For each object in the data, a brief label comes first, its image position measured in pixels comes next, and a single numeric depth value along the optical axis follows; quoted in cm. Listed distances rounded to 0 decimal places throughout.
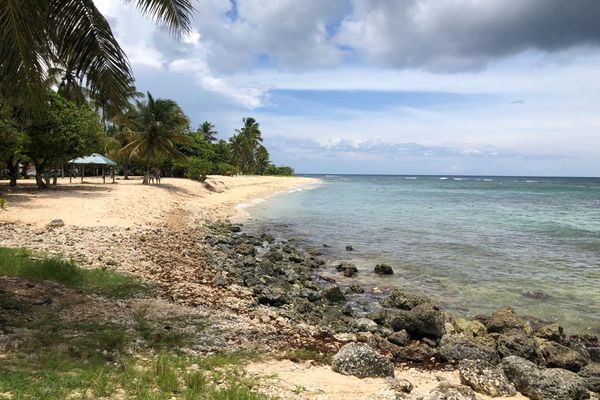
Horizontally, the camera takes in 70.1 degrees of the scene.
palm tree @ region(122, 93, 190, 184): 3900
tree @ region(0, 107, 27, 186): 2066
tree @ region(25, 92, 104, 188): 2586
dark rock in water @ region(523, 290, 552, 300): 1336
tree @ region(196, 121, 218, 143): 8519
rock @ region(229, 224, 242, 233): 2379
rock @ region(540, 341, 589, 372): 856
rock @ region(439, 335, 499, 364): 823
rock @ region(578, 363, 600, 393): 755
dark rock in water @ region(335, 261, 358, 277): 1558
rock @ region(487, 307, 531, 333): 1017
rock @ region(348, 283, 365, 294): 1343
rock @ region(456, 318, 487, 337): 997
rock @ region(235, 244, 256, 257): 1772
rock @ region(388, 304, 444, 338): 966
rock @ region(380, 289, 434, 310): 1185
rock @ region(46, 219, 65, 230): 1603
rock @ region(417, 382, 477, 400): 548
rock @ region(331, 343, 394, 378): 667
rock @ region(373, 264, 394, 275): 1575
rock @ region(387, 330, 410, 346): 926
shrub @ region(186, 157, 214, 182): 5069
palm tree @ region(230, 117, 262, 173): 8869
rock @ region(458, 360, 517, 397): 675
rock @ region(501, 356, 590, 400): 666
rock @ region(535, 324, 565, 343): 989
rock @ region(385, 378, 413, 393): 612
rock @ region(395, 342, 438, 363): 813
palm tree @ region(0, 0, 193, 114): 628
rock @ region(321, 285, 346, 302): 1222
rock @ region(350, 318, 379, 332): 992
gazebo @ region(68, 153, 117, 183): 3684
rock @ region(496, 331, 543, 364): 880
